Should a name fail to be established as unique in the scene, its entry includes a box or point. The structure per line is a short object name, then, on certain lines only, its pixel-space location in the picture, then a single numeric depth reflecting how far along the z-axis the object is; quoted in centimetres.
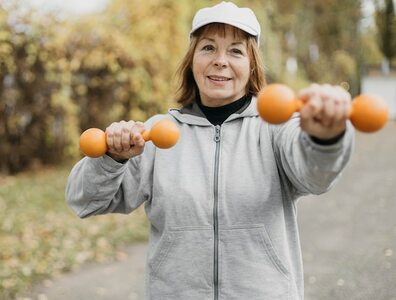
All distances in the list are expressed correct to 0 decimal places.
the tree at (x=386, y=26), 2800
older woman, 195
